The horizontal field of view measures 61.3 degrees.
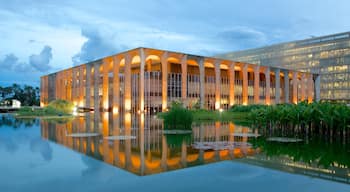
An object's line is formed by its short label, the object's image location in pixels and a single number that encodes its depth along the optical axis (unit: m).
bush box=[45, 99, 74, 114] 39.78
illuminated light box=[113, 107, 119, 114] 48.59
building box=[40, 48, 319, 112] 47.38
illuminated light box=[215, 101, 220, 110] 54.81
